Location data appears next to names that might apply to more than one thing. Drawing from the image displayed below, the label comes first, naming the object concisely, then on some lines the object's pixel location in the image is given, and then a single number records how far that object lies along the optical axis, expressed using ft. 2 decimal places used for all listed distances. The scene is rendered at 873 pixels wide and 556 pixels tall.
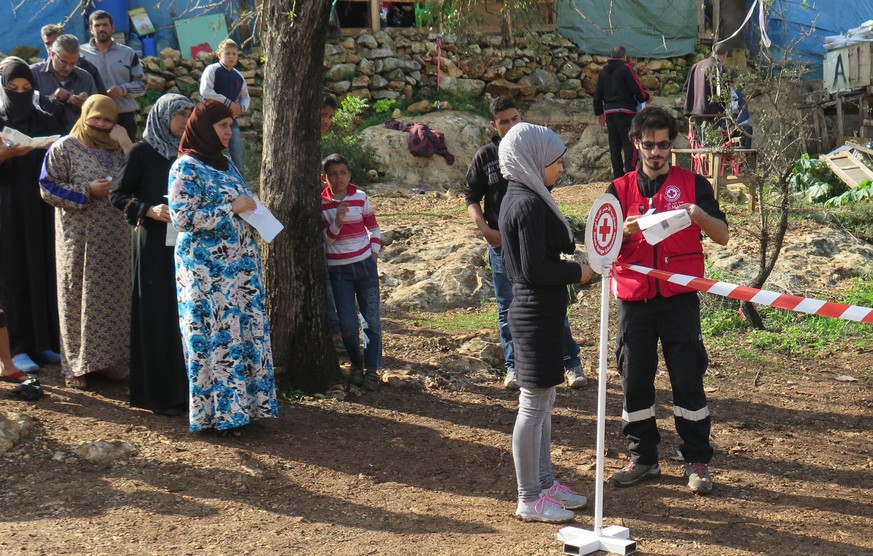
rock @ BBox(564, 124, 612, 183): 53.36
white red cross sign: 14.67
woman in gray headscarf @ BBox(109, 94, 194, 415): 19.34
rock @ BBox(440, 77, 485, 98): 58.39
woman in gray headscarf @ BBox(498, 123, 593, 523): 14.80
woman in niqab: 22.66
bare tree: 27.04
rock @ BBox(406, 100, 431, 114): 56.08
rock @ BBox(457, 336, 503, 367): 25.80
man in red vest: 16.42
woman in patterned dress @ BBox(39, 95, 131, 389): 20.67
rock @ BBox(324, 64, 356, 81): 56.44
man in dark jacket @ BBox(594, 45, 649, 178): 39.29
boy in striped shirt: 22.27
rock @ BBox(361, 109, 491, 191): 49.95
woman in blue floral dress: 17.87
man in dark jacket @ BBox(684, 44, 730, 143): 41.65
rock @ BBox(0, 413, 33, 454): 17.67
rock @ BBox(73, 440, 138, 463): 17.61
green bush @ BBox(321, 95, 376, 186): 47.14
